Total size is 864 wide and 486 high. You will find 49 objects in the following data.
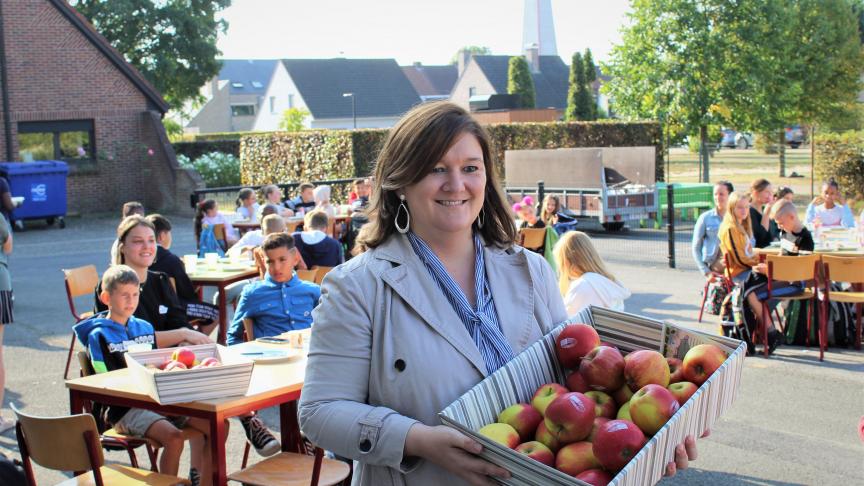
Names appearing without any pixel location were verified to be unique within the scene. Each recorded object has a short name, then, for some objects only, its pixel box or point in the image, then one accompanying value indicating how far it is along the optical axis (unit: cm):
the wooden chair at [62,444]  406
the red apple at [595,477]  195
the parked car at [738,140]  4775
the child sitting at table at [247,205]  1469
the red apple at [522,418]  217
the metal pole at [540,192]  1872
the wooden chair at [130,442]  511
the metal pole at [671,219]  1502
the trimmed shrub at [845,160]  2350
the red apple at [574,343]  243
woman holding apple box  219
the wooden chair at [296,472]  453
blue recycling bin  2372
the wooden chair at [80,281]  892
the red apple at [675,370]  237
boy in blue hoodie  509
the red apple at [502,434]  210
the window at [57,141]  2700
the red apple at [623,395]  232
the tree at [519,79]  5600
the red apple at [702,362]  233
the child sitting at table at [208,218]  1339
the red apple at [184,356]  461
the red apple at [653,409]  211
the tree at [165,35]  3666
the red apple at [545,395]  222
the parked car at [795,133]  3972
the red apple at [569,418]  210
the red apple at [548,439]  211
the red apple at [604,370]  233
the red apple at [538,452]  204
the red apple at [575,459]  203
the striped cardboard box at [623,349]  196
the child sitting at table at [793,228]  1014
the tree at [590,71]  5028
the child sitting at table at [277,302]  653
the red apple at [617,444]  198
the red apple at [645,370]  229
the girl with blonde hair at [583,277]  641
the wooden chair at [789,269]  907
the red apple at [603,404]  227
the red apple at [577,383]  237
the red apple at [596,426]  211
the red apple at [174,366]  448
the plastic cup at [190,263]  986
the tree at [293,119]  5184
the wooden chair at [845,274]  912
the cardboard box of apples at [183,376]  432
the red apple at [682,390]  223
